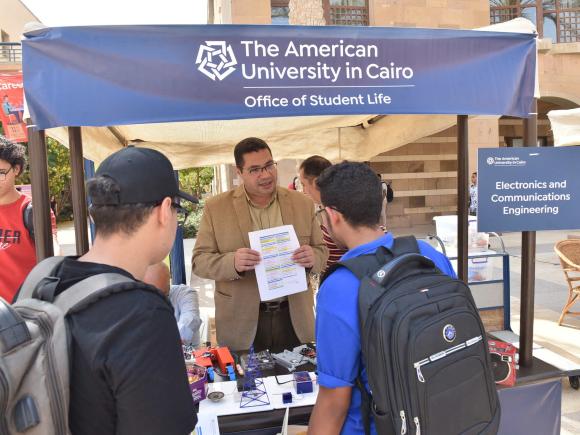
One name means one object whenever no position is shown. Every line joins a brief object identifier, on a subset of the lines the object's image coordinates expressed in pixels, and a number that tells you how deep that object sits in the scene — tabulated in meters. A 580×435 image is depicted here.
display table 2.50
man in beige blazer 2.90
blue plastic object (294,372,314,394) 2.08
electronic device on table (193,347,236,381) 2.33
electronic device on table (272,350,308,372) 2.40
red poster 4.69
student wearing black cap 0.91
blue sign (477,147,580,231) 2.73
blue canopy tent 2.01
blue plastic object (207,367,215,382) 2.29
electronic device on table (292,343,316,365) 2.47
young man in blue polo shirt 1.41
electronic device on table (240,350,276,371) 2.43
